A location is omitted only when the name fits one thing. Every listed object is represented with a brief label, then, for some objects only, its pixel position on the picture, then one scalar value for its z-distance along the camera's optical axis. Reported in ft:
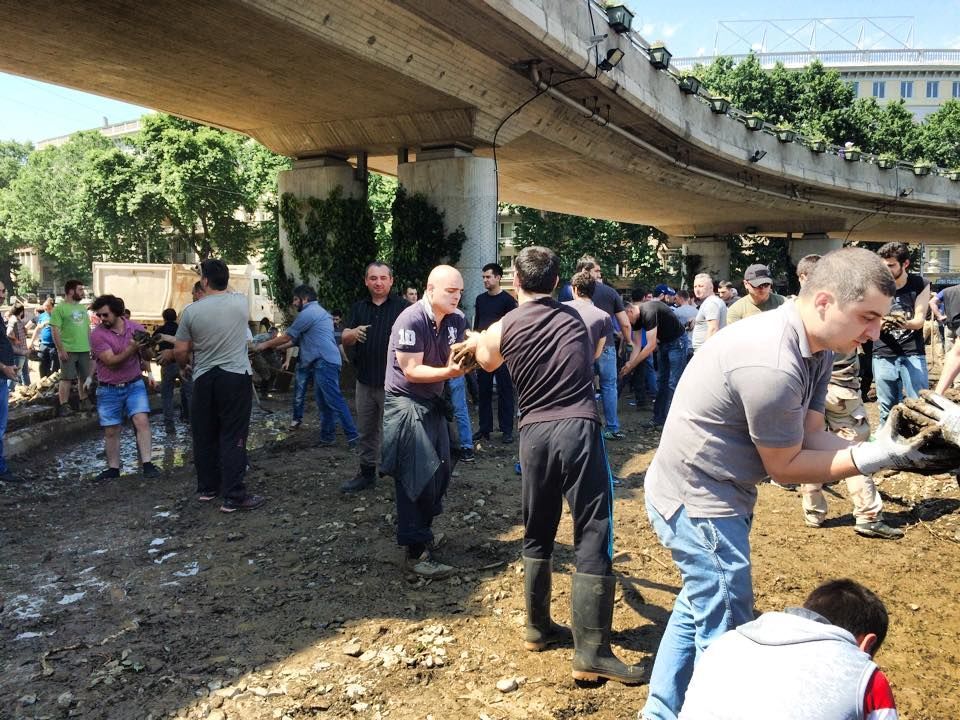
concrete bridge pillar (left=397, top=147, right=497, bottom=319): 43.65
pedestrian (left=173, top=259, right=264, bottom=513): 20.34
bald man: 14.97
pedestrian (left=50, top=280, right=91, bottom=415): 35.83
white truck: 67.15
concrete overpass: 29.31
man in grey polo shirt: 7.59
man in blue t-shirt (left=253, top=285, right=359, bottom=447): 28.76
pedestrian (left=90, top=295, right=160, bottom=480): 23.00
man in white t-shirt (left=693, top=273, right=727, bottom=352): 26.14
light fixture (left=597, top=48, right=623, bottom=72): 40.52
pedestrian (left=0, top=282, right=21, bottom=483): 24.44
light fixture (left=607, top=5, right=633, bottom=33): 41.09
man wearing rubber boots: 11.19
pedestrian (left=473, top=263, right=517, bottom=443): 26.76
